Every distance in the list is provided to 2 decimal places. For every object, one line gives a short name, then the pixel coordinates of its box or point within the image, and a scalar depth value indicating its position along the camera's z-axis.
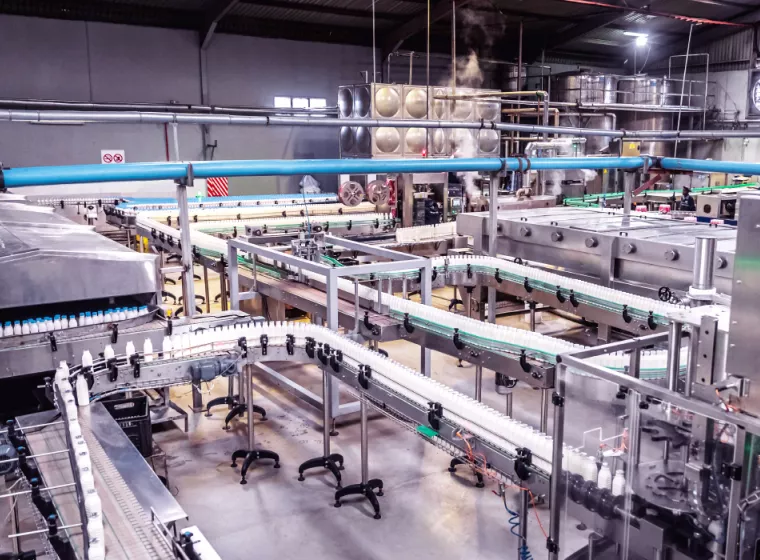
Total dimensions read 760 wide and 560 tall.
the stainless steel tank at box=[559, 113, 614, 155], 12.88
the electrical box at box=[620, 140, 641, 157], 11.89
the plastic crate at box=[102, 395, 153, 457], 3.57
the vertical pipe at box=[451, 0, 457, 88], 8.90
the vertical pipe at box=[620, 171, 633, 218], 5.23
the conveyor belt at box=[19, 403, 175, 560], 1.72
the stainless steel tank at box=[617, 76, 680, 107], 13.61
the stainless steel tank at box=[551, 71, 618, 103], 12.97
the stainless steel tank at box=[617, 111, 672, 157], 14.12
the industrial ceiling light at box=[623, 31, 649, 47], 14.38
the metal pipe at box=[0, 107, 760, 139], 3.71
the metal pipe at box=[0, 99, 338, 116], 9.55
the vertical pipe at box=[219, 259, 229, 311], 5.75
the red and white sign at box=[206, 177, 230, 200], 10.87
